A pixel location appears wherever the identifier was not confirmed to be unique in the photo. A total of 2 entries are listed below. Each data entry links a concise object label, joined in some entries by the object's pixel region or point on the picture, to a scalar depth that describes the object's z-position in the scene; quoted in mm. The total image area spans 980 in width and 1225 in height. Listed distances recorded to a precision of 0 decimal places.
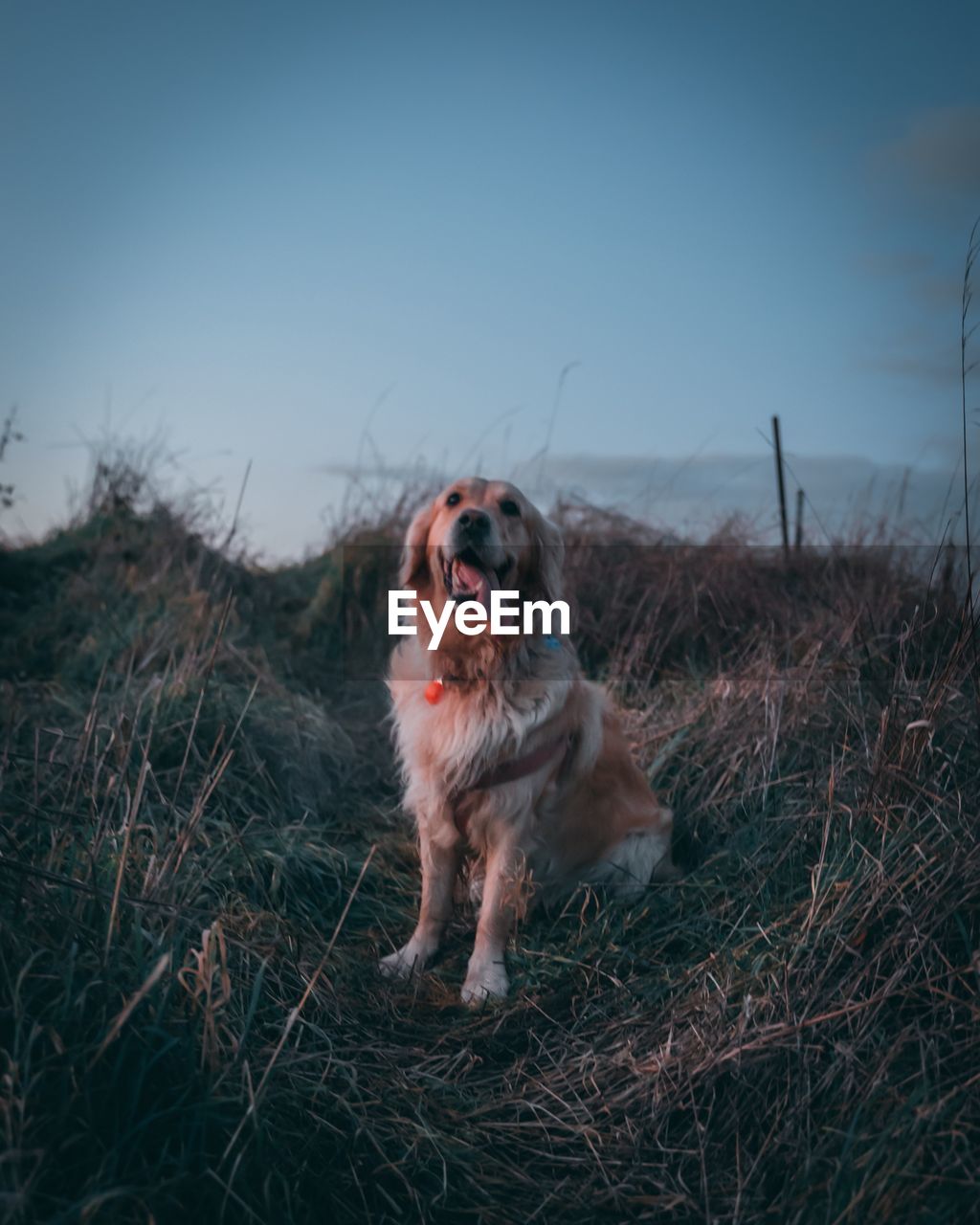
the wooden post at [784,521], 6319
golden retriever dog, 2980
